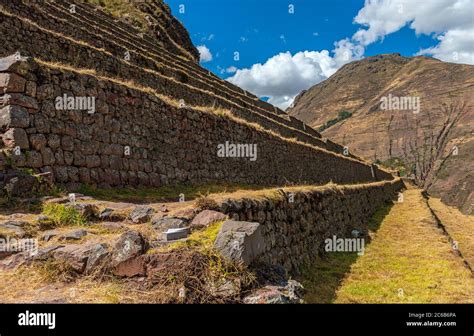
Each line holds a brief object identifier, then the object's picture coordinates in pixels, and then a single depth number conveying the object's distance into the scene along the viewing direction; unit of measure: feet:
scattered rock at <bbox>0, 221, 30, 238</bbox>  17.01
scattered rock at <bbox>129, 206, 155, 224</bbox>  20.53
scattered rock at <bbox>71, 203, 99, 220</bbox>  20.54
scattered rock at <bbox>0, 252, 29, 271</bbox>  15.44
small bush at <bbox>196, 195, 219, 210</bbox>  20.29
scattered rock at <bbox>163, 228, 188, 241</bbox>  16.51
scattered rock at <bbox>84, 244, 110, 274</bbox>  14.62
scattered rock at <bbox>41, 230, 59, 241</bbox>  17.25
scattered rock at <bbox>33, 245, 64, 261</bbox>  15.33
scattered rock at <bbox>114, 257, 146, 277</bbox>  14.34
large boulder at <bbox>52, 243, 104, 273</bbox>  14.82
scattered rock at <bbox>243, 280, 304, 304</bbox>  13.32
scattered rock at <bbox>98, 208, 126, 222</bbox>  21.04
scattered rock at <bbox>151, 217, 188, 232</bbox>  18.62
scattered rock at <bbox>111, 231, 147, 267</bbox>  14.57
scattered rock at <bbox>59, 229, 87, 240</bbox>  17.11
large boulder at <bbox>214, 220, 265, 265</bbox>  14.94
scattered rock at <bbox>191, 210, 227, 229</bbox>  18.57
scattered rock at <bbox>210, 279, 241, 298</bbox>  13.55
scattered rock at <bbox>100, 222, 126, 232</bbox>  18.93
